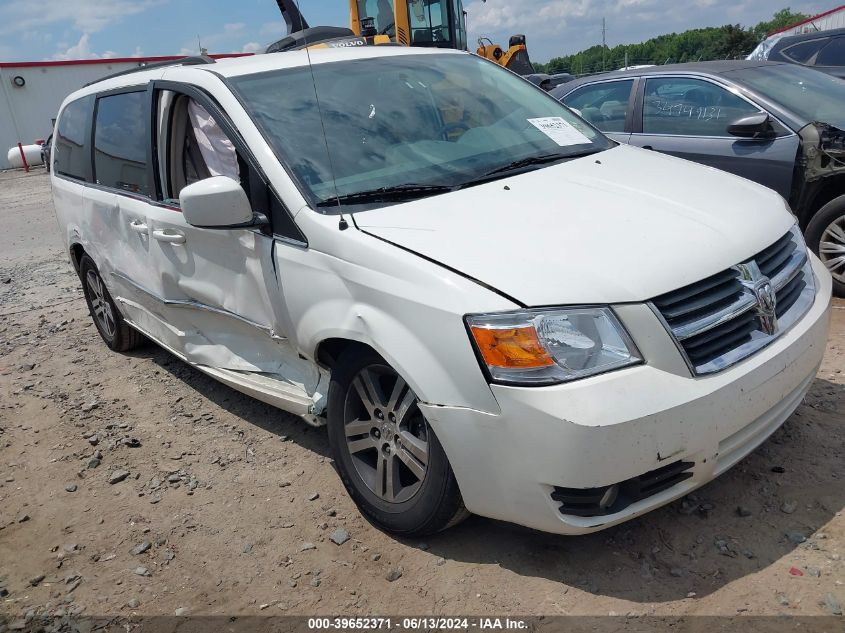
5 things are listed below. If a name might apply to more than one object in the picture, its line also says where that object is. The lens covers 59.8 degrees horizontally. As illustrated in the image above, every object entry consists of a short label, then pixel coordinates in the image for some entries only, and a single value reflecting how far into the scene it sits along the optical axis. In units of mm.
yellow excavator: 12109
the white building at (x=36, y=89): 28109
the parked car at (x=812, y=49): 8344
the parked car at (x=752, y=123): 4926
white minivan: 2287
